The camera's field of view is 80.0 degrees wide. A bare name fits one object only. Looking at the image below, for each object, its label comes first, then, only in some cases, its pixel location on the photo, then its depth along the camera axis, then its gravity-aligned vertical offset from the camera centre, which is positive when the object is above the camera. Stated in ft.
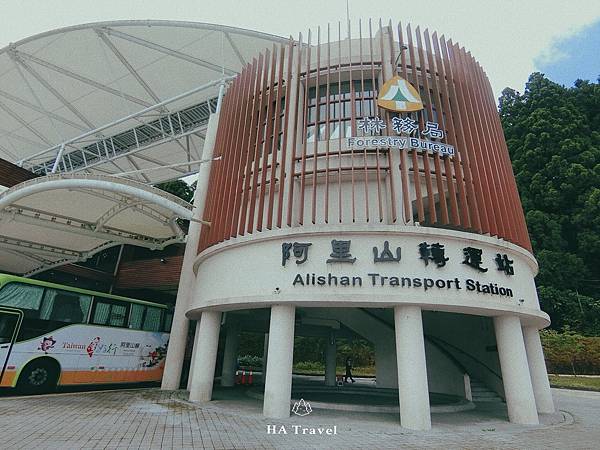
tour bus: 37.37 +2.11
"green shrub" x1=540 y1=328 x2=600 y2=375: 87.71 +5.66
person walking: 81.07 -0.70
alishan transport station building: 36.04 +18.49
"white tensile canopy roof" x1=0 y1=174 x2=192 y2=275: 47.09 +20.50
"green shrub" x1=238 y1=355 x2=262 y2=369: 118.93 +0.59
